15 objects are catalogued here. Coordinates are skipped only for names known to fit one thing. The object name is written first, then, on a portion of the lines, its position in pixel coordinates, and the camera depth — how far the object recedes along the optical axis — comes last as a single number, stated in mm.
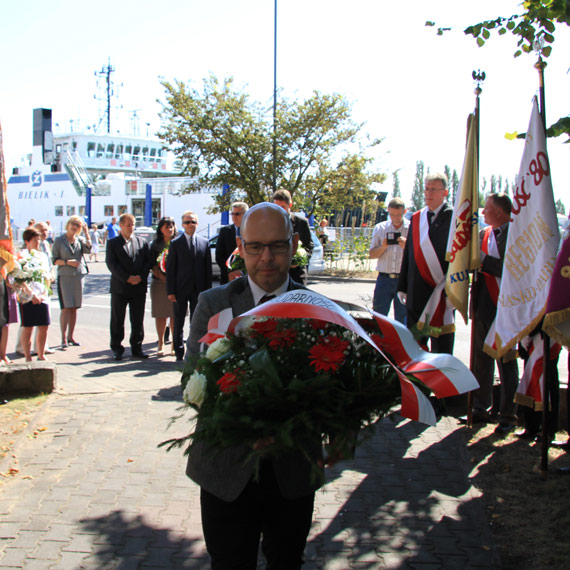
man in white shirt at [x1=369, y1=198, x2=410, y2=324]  8117
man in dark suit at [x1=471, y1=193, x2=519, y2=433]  5594
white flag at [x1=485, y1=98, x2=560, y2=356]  4574
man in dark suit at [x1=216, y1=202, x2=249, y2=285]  8305
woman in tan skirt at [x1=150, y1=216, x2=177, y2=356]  9305
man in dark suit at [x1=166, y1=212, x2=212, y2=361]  8594
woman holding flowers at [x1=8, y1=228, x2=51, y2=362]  8102
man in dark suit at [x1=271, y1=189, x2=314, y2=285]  7234
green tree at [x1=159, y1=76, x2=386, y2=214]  20312
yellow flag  5550
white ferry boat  50094
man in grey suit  2252
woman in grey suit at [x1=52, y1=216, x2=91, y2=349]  9516
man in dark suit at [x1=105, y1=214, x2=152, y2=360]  8953
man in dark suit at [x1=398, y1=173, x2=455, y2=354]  6191
